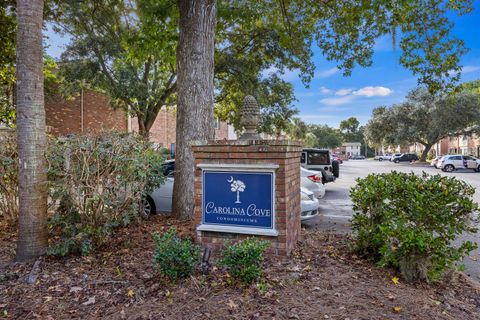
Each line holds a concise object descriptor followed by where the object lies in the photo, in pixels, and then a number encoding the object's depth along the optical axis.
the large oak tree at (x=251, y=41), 6.97
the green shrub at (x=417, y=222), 3.46
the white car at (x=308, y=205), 6.46
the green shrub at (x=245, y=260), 3.09
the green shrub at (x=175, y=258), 3.14
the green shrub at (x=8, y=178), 5.18
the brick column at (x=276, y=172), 3.77
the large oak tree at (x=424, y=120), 30.70
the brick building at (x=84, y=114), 19.42
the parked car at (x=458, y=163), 25.48
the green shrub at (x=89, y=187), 4.00
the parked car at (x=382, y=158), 61.95
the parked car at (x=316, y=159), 13.79
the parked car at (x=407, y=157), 47.69
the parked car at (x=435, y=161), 28.45
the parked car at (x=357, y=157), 75.69
